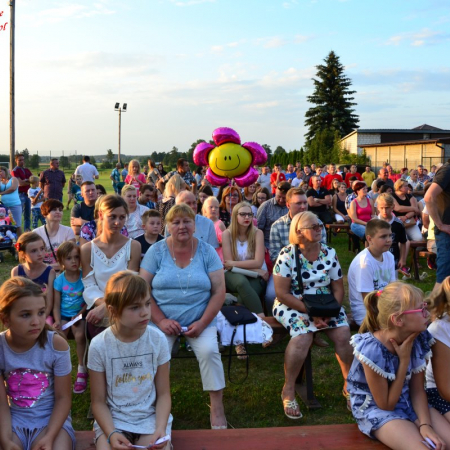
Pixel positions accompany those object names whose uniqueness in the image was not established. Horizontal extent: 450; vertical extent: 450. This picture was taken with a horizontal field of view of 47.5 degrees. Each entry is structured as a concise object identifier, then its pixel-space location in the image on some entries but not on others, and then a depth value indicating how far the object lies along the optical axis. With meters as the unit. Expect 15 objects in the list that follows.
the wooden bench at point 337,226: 10.77
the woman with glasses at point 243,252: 5.31
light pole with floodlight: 33.16
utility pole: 15.40
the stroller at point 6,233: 9.45
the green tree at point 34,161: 46.12
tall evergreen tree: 58.41
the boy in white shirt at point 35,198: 12.30
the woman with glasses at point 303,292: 3.84
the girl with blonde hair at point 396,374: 2.73
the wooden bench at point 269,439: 2.70
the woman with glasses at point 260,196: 8.59
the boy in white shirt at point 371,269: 4.33
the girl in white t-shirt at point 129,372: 2.65
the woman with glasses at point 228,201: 7.30
